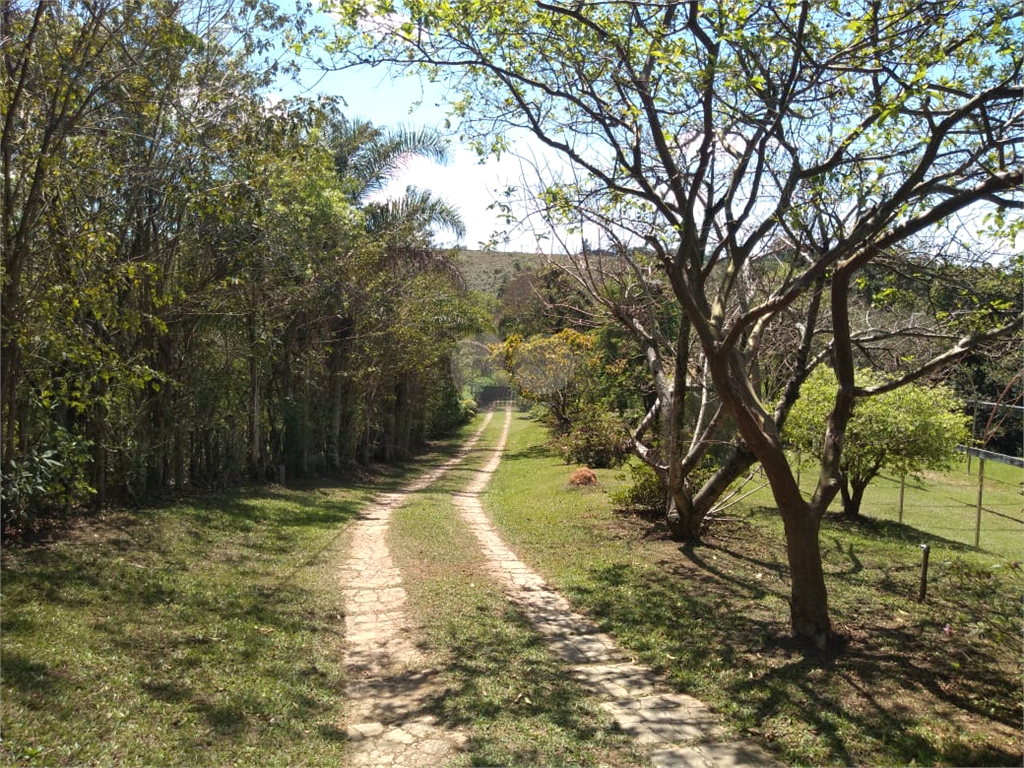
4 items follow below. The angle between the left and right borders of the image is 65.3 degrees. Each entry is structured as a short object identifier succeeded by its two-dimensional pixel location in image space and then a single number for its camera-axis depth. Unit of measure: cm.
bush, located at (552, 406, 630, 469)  2067
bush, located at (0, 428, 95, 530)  702
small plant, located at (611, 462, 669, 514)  1259
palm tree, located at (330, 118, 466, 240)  1872
